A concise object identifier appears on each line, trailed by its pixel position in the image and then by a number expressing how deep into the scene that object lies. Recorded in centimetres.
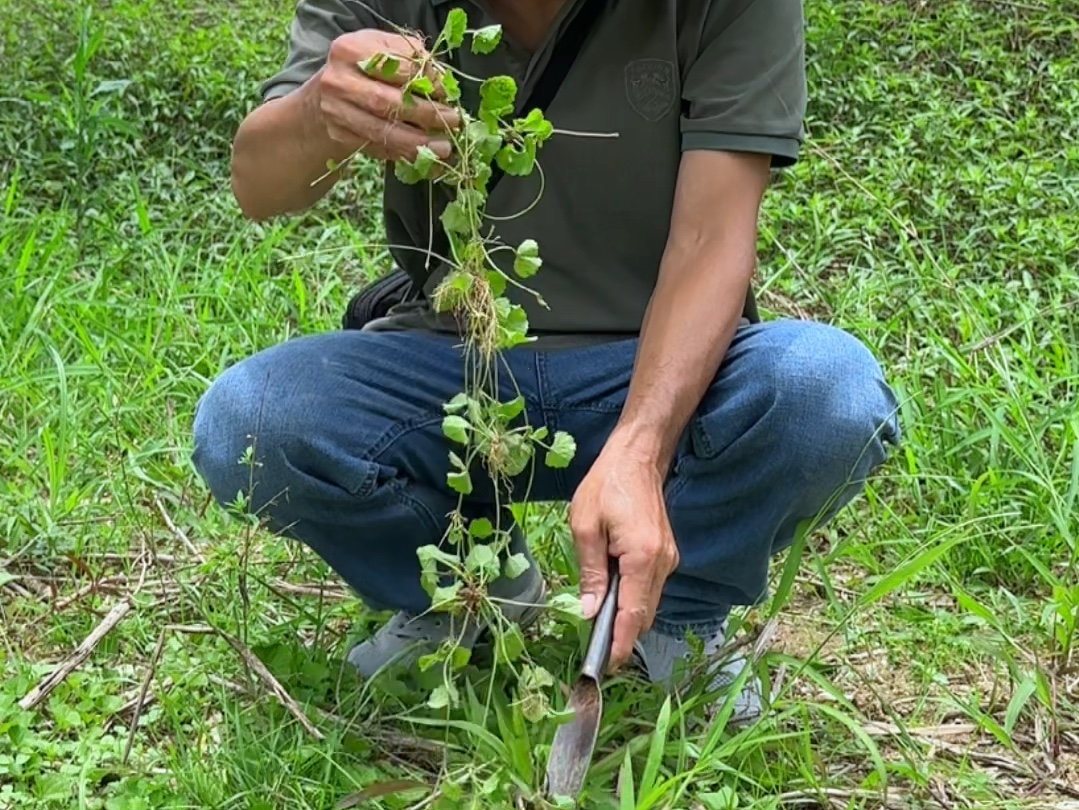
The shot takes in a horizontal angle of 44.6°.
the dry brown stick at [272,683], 167
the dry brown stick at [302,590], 216
